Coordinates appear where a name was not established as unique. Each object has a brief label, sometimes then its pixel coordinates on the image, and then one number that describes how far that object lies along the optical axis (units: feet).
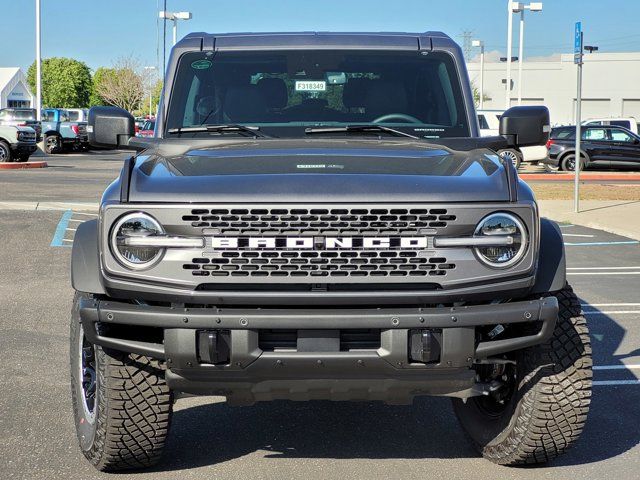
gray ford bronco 13.07
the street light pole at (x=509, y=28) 131.13
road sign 55.21
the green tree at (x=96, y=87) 387.77
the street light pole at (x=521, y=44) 159.74
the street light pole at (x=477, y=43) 192.95
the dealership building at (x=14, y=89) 350.23
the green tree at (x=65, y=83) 374.63
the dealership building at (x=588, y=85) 275.39
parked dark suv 107.65
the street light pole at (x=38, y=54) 147.84
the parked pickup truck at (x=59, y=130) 144.87
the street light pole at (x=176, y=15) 172.50
